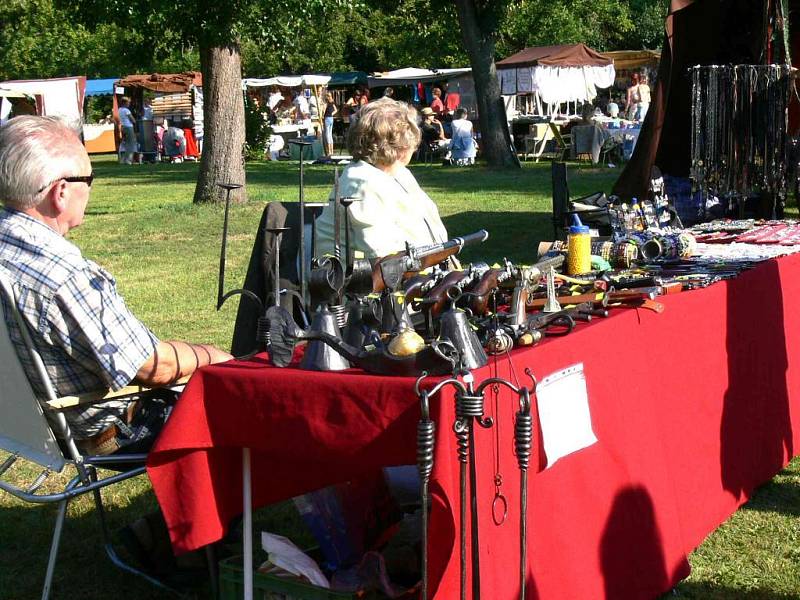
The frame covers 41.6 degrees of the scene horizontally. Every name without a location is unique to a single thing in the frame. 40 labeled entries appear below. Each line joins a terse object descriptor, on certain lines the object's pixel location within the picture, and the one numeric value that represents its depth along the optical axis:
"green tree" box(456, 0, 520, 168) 20.55
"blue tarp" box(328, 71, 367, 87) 35.49
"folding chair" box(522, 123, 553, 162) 22.64
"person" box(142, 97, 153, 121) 30.42
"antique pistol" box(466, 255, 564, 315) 3.05
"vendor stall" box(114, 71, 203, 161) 29.41
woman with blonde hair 4.32
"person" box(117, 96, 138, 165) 27.97
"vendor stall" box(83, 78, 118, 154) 33.78
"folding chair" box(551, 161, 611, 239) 5.45
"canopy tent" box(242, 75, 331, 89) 33.44
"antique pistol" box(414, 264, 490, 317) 2.99
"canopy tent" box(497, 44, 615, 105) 25.61
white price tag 2.65
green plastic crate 2.73
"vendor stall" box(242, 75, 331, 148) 31.80
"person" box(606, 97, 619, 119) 24.71
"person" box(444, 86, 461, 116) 29.79
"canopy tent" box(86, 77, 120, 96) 37.43
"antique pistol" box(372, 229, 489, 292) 3.17
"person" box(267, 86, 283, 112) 30.97
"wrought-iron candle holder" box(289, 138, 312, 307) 2.92
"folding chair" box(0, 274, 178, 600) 2.90
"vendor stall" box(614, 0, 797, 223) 5.77
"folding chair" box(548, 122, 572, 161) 21.03
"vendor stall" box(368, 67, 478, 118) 31.56
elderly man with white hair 2.88
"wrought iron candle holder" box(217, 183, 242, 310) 2.85
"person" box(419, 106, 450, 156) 23.55
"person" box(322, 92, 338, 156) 27.31
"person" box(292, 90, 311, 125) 30.69
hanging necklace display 5.76
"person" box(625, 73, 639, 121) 24.92
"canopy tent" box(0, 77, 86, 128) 31.12
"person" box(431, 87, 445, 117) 27.03
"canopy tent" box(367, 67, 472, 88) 31.97
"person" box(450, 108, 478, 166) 21.67
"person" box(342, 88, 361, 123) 28.86
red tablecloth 2.47
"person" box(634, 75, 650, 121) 24.01
